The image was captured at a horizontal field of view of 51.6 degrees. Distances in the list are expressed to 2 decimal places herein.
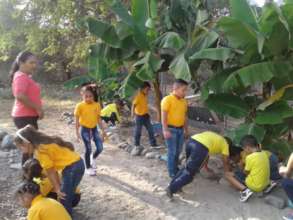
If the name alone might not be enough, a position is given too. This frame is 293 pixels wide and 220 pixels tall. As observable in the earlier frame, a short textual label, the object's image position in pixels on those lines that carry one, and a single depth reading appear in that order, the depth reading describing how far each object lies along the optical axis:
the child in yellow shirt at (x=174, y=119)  4.15
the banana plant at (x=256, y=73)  3.84
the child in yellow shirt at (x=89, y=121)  4.64
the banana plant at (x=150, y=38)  4.47
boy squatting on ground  3.69
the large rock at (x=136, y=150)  5.60
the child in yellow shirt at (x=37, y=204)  2.66
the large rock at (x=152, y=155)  5.39
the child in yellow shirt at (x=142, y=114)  5.86
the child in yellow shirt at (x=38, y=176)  3.27
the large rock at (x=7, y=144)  5.82
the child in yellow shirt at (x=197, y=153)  3.79
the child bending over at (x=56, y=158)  3.15
